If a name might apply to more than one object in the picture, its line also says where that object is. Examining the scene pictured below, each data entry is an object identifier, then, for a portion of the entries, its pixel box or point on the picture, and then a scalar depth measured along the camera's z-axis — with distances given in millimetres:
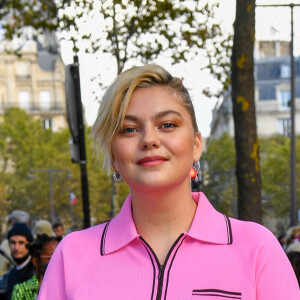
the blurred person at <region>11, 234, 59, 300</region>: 5770
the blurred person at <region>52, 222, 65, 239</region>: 12211
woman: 1821
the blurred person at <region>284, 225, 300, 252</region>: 9655
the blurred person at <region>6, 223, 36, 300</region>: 6094
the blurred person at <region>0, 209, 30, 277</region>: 8732
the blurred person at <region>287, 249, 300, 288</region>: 5011
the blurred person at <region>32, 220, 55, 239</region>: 8609
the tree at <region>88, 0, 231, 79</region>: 12729
